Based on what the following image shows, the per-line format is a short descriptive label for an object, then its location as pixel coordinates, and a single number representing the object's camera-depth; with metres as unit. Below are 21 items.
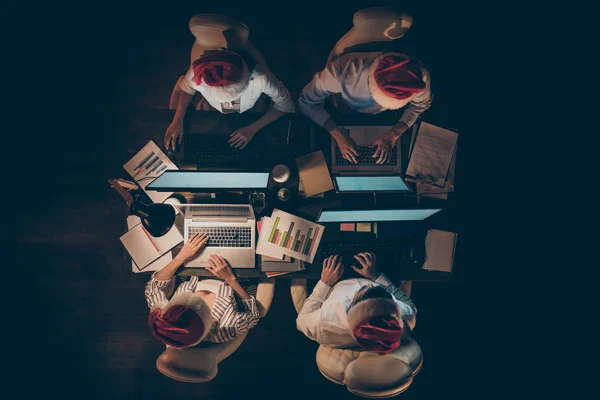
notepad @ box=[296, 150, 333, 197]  2.23
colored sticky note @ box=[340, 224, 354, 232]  2.28
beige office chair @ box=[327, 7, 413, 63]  1.87
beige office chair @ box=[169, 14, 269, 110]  1.85
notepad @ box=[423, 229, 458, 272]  2.28
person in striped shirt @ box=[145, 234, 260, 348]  2.19
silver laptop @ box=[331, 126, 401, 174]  2.24
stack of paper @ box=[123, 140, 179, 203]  2.30
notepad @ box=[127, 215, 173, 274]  2.28
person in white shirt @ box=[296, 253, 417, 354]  1.81
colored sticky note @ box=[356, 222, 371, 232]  2.28
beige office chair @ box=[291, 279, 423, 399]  2.02
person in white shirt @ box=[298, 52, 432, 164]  1.76
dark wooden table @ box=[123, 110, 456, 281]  2.27
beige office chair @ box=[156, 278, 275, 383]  1.96
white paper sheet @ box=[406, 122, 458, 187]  2.28
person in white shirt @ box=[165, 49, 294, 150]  1.75
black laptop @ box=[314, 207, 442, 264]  2.25
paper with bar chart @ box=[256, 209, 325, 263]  2.21
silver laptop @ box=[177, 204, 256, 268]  2.19
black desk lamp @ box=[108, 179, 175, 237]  1.86
